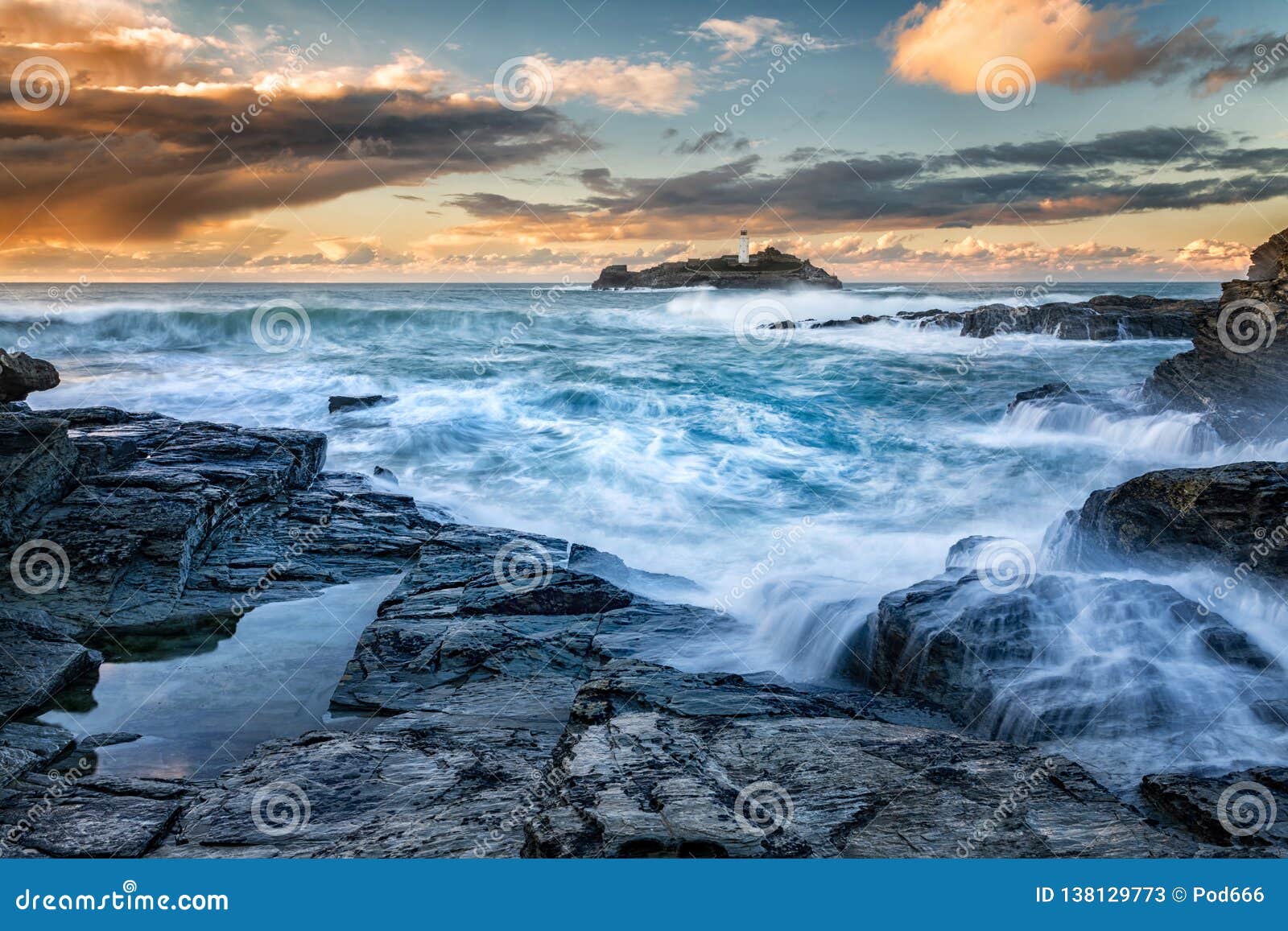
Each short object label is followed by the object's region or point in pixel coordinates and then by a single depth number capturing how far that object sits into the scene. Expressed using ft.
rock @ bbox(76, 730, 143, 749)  16.85
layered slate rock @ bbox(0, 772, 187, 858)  12.45
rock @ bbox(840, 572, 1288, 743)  17.56
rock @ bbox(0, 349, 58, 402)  37.70
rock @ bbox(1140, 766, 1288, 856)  12.04
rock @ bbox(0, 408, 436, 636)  24.04
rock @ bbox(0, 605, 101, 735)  18.25
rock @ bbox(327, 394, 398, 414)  59.70
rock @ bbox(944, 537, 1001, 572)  27.22
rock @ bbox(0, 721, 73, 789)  14.87
